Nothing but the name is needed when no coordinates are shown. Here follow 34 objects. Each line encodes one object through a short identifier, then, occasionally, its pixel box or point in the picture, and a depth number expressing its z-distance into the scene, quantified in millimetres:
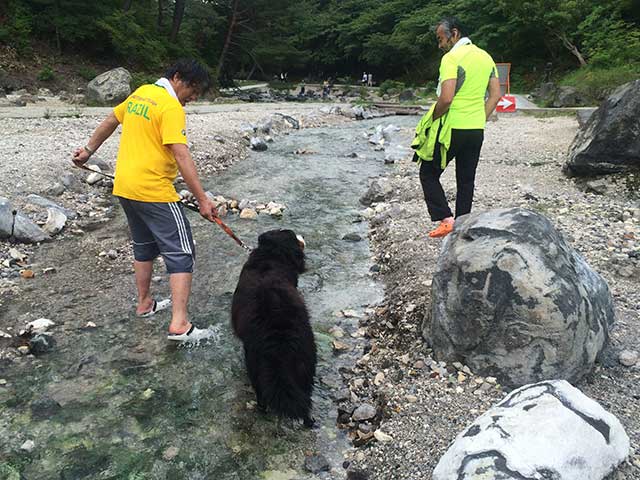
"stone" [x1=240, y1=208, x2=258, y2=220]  7500
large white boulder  1985
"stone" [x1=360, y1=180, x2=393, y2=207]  8305
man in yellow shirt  3529
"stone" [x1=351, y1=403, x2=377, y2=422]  3180
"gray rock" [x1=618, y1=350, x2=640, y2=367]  3234
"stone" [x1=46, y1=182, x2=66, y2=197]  7324
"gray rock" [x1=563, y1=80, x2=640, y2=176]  7262
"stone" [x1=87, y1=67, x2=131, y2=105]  18531
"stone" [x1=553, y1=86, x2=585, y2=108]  19469
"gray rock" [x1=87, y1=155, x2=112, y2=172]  8594
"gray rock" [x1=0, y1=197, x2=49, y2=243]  5789
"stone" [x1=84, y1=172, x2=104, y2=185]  8273
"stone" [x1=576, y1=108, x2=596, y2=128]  11609
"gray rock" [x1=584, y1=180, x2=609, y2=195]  7266
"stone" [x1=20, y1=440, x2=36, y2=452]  2870
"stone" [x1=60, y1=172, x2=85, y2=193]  7782
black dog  2850
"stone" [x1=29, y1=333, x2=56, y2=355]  3830
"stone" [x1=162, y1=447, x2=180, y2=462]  2871
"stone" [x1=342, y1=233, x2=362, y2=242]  6637
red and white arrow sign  17266
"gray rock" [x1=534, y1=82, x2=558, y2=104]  22034
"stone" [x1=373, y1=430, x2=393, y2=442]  2900
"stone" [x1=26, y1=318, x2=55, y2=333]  4121
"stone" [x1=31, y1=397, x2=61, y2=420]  3156
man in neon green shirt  4681
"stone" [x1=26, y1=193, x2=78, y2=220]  6729
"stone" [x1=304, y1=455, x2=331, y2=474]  2812
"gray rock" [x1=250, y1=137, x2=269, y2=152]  13016
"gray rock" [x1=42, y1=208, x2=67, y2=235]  6293
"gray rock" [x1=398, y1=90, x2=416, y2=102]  31369
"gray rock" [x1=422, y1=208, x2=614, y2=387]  2941
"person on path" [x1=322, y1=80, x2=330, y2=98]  35075
